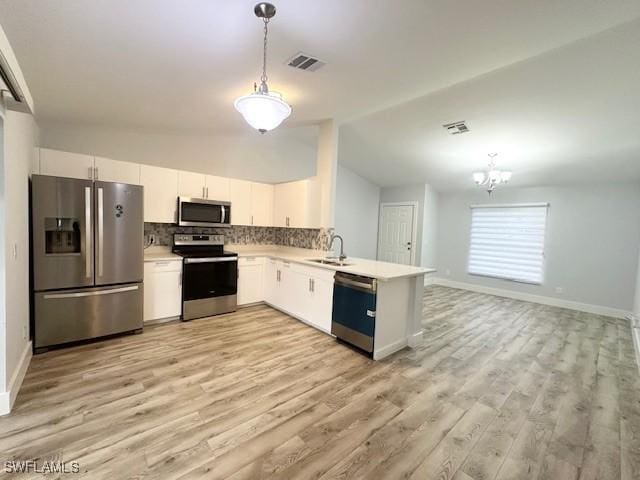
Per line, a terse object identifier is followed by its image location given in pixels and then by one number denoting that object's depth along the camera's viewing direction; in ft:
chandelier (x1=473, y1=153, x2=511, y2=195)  14.94
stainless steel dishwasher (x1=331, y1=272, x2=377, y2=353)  9.60
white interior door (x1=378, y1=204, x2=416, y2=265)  22.31
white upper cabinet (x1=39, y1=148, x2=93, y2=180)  9.70
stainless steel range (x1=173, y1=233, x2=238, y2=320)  12.30
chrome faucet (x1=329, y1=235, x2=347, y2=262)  12.35
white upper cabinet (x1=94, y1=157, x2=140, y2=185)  10.73
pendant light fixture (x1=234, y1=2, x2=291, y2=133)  6.07
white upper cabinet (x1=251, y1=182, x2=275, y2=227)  15.49
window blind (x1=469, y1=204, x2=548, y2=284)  18.52
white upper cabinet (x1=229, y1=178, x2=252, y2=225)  14.67
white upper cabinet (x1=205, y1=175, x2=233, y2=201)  13.76
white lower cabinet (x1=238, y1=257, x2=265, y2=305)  14.29
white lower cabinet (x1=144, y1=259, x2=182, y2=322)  11.51
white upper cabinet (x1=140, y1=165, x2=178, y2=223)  12.05
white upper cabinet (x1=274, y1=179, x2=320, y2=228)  14.29
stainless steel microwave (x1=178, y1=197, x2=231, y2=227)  12.78
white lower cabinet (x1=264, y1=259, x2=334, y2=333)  11.52
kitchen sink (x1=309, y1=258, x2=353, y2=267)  12.04
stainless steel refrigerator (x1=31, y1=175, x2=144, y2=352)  8.81
